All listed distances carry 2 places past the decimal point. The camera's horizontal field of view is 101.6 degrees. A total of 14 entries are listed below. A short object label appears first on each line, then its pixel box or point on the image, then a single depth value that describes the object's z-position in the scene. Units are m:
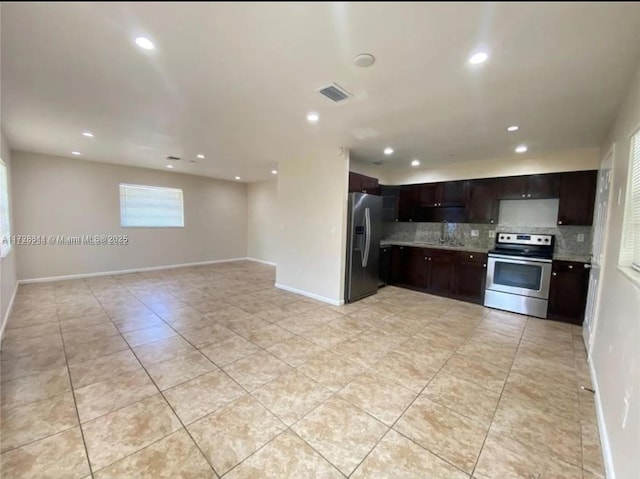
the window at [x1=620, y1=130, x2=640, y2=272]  1.84
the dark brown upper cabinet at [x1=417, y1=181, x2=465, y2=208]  5.10
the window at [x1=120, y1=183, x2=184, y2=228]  6.38
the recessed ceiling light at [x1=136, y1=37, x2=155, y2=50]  1.70
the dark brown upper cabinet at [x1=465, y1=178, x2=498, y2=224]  4.73
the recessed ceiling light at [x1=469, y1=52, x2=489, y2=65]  1.76
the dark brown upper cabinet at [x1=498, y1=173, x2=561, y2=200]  4.18
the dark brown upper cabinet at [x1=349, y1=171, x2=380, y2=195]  4.52
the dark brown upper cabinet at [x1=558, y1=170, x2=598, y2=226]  3.91
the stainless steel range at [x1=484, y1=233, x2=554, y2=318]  4.03
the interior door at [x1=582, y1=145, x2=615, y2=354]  2.84
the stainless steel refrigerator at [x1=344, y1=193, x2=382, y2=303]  4.46
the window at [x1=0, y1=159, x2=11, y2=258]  3.34
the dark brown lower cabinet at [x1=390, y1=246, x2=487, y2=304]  4.67
